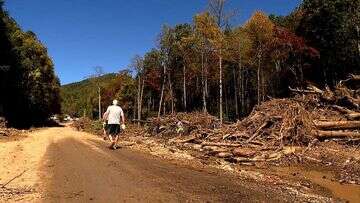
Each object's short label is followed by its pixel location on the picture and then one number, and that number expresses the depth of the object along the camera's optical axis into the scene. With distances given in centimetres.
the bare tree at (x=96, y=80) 9225
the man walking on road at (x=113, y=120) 1839
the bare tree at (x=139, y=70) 6412
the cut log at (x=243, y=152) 1662
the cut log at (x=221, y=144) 1858
